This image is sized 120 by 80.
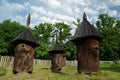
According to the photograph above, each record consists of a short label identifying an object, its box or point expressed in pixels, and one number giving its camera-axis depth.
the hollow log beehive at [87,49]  4.64
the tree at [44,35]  20.53
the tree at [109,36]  22.44
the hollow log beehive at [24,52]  5.21
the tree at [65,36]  22.75
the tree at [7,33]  18.93
